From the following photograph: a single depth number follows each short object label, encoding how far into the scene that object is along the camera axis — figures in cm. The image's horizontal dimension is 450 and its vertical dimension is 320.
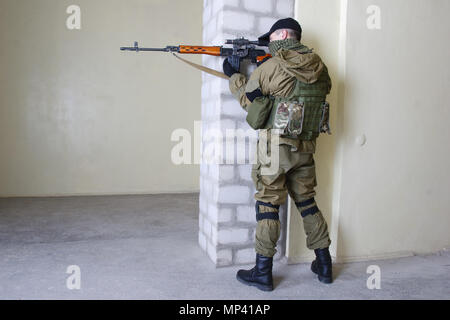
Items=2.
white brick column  245
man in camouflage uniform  210
